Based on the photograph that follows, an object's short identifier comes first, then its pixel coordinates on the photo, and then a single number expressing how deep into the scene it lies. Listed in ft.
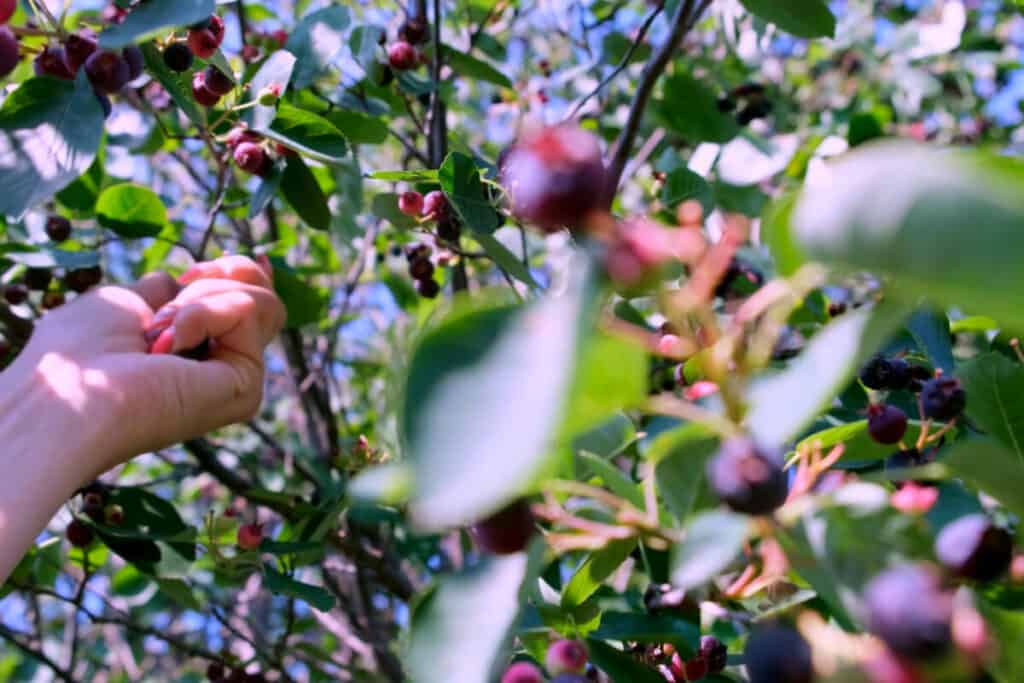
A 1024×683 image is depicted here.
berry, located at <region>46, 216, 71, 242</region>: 2.26
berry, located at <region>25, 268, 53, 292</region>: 2.35
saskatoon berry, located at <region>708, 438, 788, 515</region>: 0.97
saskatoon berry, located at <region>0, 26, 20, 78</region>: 1.66
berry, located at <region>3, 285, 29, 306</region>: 2.35
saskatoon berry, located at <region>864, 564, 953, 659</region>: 0.90
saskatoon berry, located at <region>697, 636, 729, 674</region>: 1.28
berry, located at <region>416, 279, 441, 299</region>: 2.34
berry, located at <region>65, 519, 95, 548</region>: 2.14
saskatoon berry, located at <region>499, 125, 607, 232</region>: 0.98
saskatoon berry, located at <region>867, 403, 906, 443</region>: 1.15
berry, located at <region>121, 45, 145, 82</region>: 1.73
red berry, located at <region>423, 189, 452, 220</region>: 1.75
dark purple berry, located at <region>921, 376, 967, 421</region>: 1.22
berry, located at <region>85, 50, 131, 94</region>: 1.69
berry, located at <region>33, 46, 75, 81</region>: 1.74
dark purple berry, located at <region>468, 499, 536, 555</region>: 1.07
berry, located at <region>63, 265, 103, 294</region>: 2.34
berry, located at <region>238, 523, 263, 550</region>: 1.92
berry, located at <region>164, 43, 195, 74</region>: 1.77
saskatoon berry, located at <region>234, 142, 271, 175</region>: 1.88
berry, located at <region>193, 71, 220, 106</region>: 1.80
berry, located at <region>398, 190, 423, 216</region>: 1.78
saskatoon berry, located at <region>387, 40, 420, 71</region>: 2.27
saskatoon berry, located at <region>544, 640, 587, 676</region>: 1.11
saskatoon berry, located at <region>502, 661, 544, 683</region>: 1.10
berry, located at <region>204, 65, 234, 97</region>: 1.79
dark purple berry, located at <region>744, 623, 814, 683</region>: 0.97
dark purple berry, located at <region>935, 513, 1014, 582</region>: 0.99
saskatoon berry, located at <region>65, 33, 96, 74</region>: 1.72
